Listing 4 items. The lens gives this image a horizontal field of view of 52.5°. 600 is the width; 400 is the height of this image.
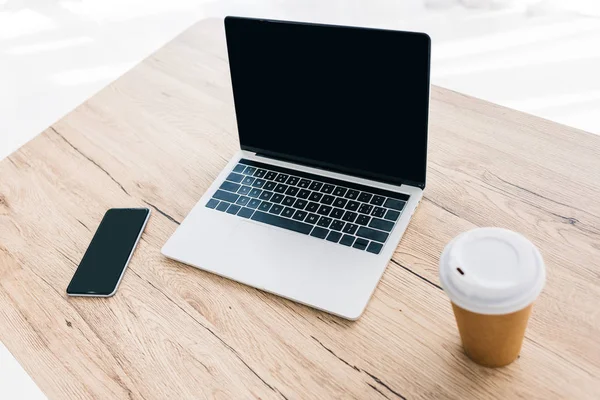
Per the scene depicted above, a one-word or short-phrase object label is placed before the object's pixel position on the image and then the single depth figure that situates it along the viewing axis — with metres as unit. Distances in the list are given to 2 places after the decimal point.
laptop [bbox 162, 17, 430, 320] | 0.85
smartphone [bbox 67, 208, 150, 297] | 0.91
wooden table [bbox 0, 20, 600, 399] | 0.75
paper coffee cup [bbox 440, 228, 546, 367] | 0.60
